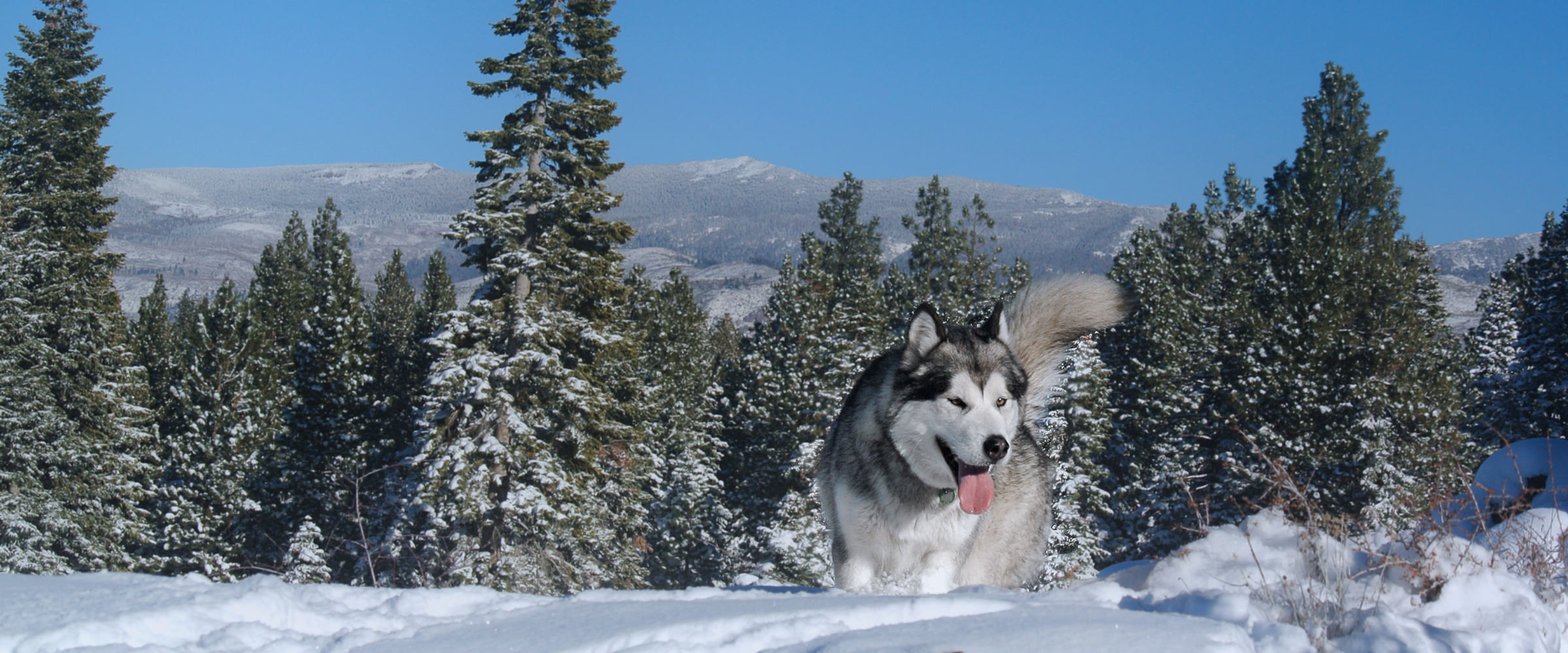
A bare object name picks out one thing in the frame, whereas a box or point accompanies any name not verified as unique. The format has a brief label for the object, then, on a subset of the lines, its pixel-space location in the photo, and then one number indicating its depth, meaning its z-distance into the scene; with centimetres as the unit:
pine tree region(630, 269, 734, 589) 3897
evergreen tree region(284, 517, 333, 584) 3127
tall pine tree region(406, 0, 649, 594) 2267
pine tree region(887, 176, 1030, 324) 5197
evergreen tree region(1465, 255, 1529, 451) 3728
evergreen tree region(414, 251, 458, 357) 5781
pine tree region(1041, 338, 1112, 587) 3075
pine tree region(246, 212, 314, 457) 3750
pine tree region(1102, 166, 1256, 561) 3186
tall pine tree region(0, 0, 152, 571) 2505
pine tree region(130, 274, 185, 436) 3725
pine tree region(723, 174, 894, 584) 3112
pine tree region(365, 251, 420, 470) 3819
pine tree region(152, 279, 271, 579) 3516
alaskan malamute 645
